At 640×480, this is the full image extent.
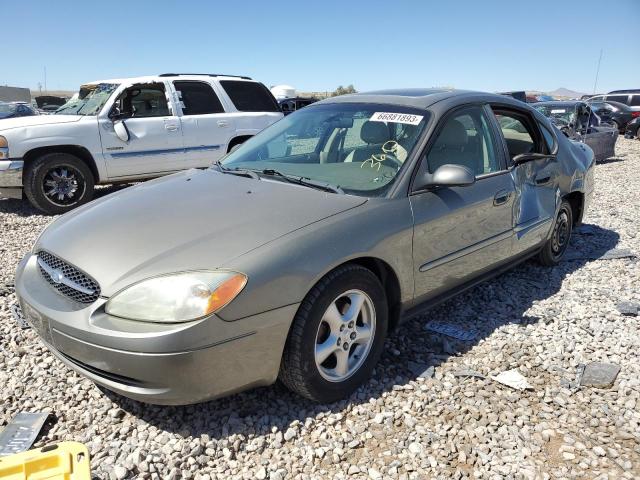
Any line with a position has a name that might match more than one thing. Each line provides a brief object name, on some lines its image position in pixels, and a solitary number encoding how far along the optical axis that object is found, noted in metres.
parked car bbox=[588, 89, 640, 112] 21.53
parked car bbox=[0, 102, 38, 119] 16.80
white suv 6.70
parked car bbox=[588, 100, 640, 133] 20.16
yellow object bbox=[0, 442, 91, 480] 1.92
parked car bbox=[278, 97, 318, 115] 16.94
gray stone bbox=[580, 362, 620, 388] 3.02
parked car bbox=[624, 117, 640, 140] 19.34
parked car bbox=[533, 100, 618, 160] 11.75
